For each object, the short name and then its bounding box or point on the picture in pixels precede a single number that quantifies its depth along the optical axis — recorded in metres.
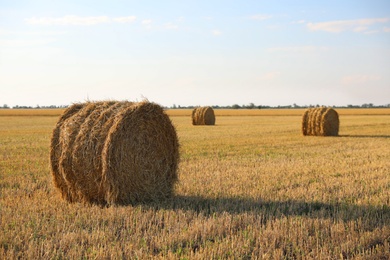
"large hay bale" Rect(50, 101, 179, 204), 8.09
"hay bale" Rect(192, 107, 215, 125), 35.59
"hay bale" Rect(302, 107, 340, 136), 23.92
